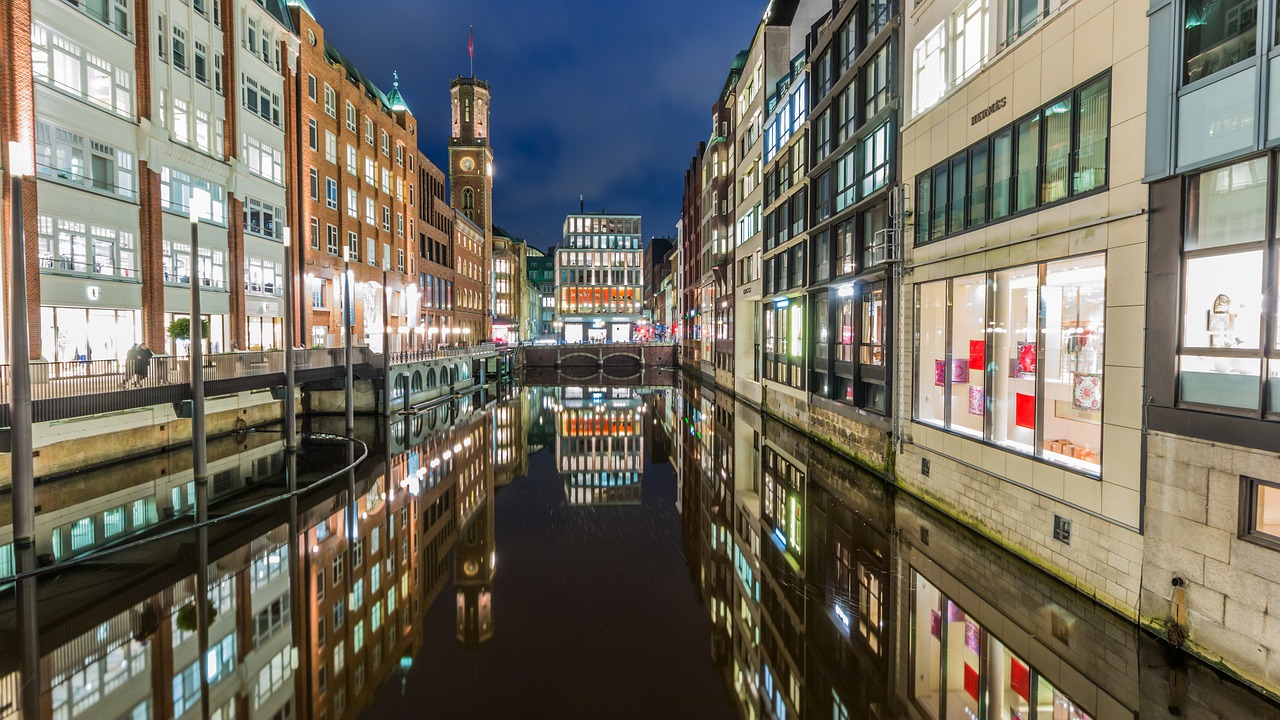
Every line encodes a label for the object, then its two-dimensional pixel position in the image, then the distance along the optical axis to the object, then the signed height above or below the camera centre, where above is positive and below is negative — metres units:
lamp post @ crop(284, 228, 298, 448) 21.94 -1.58
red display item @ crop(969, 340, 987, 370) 14.44 -0.36
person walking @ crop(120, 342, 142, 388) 16.88 -0.86
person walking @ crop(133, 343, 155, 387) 16.92 -0.74
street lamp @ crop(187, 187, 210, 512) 16.67 -1.15
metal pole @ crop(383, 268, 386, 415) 32.19 -2.05
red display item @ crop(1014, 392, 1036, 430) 12.49 -1.50
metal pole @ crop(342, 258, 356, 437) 26.47 -1.06
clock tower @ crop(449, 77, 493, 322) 81.25 +24.47
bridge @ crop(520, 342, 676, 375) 93.25 -2.69
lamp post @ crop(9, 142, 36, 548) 11.37 -0.83
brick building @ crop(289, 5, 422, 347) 38.00 +10.46
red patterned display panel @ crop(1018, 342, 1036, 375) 12.69 -0.42
